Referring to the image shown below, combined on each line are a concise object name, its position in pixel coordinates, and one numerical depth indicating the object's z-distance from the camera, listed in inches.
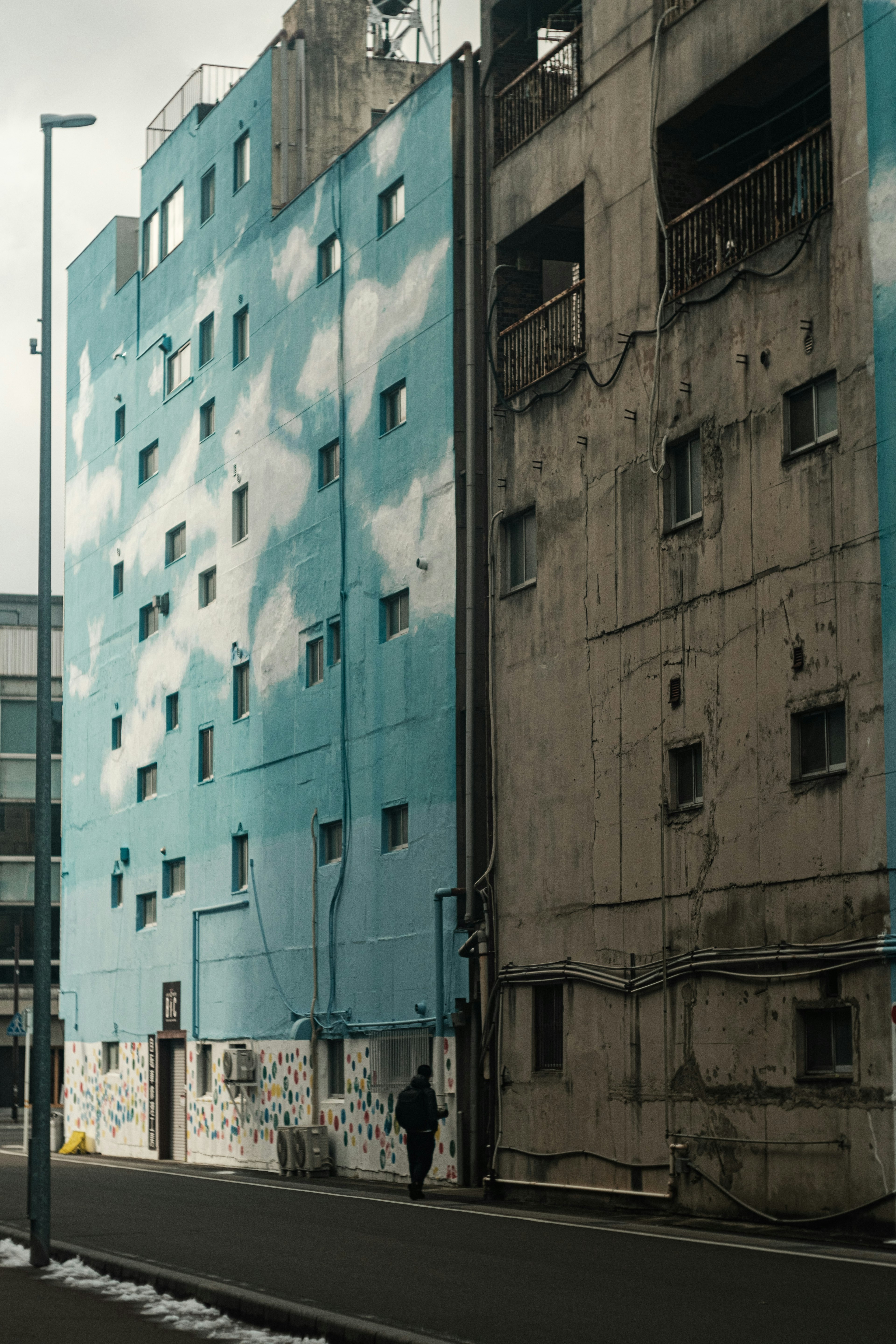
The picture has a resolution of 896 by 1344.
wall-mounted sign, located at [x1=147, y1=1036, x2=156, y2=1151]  1562.5
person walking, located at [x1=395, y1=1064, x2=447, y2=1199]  934.4
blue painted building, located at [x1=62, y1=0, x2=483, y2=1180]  1132.5
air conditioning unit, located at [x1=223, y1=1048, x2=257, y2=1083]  1339.8
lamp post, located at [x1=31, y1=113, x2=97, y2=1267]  618.8
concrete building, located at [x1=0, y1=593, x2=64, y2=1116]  2886.3
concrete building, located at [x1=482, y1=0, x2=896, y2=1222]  749.3
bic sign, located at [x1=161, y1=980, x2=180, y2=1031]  1533.0
